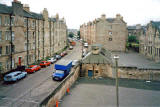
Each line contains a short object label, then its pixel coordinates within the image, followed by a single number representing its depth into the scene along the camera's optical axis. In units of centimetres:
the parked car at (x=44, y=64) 3438
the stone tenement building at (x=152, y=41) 3759
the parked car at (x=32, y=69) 2897
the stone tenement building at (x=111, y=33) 5631
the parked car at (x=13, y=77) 2297
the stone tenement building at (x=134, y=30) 7726
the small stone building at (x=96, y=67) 2518
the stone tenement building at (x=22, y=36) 2677
